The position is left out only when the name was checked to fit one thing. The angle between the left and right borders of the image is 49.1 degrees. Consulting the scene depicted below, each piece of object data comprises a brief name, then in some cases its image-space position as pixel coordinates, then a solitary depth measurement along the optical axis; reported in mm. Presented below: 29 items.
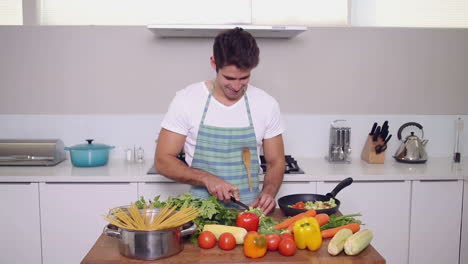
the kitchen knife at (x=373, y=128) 3375
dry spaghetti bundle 1587
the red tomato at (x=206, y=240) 1649
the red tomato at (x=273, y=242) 1631
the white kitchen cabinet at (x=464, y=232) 2992
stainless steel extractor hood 2959
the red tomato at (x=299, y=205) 2008
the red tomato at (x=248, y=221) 1733
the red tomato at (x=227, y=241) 1636
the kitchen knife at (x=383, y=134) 3328
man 2242
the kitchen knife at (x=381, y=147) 3307
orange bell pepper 1576
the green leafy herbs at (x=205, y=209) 1803
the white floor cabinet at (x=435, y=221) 2980
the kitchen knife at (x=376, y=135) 3322
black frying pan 2113
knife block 3328
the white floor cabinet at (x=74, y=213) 2895
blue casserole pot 3102
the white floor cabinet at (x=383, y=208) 2973
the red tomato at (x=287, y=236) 1644
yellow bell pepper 1641
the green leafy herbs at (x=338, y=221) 1806
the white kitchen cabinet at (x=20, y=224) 2877
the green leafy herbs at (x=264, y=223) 1728
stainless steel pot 1554
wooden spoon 2326
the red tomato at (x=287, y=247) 1593
